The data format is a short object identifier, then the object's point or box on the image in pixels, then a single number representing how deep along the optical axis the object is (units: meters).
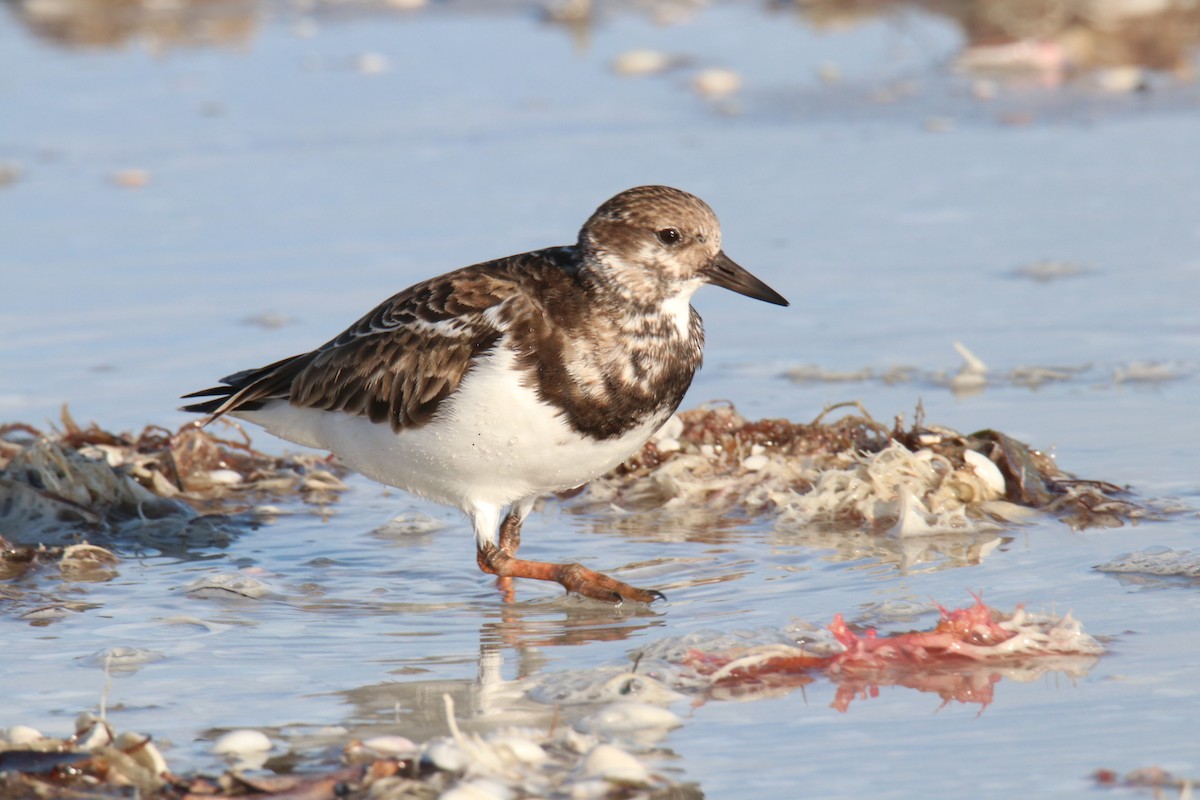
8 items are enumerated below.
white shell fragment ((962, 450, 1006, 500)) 11.46
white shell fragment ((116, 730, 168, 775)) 7.27
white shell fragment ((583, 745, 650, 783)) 7.05
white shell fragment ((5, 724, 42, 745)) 7.49
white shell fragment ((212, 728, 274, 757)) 7.56
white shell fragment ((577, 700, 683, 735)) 7.74
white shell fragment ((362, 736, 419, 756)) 7.31
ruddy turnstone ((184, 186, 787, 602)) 9.84
